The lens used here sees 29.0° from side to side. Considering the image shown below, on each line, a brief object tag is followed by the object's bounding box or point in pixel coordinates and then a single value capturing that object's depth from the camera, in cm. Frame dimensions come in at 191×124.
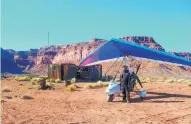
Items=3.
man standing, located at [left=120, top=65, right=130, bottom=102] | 1590
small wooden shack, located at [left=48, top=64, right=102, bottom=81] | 4147
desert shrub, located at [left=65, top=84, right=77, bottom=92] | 2280
